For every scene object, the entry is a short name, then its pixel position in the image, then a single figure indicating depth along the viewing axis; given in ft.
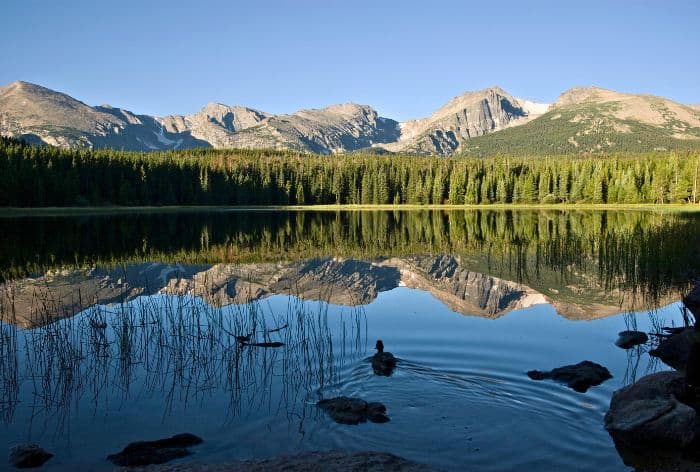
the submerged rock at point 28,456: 31.17
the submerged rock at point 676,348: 49.15
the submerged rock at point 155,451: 31.55
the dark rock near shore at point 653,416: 32.86
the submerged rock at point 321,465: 28.78
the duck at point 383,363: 47.03
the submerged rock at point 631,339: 56.24
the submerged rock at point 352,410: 37.58
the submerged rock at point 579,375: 43.37
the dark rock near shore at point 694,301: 52.12
